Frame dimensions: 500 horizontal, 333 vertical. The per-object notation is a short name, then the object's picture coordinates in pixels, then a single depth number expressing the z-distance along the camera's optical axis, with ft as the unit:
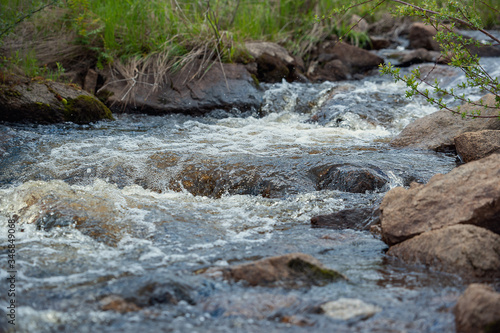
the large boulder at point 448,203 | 17.38
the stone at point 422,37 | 65.31
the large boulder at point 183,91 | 43.78
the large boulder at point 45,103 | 36.96
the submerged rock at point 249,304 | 13.73
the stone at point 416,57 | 60.13
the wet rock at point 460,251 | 15.84
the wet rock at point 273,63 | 52.24
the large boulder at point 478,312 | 12.05
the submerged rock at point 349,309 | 13.51
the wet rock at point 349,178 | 25.41
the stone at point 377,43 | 67.87
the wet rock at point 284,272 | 15.37
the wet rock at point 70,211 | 19.81
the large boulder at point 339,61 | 57.36
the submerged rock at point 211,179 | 26.08
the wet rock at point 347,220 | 21.07
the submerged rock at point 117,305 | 13.76
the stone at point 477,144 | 27.68
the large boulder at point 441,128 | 31.19
